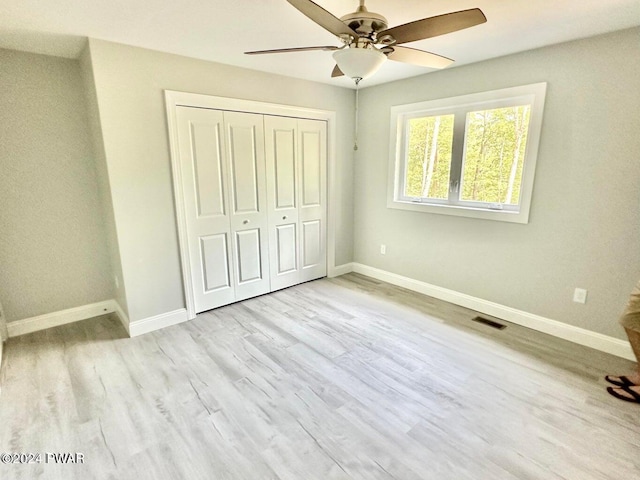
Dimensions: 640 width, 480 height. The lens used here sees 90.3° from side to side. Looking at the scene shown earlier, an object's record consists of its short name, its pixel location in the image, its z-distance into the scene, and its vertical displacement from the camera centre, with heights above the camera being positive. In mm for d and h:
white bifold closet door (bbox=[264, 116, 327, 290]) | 3514 -260
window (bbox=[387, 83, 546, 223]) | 2793 +204
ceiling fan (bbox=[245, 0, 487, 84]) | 1406 +681
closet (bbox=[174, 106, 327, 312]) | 2992 -260
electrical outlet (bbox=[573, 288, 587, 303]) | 2584 -977
